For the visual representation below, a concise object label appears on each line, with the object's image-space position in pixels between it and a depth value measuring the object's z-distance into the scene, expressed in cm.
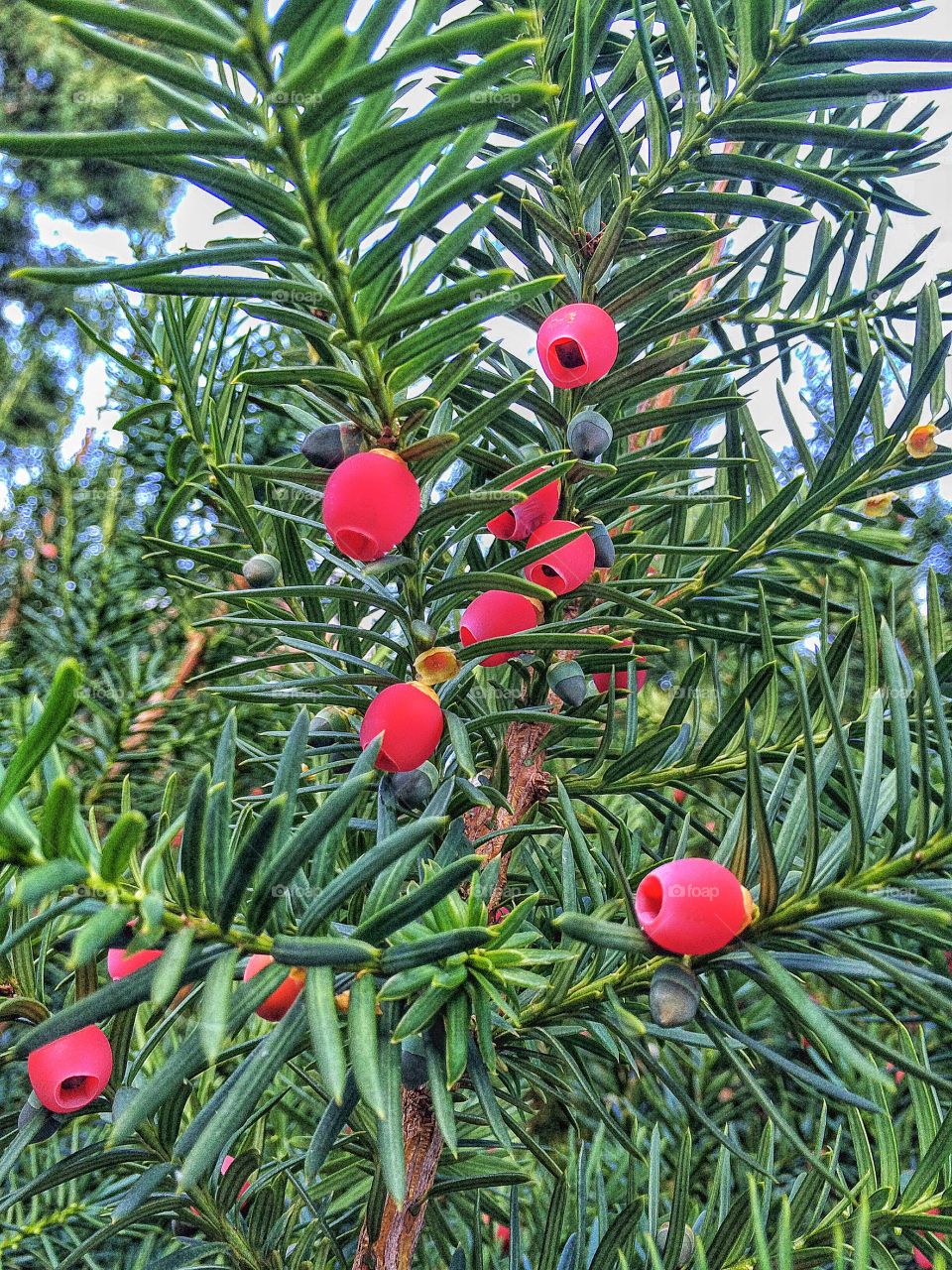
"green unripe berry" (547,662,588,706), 12
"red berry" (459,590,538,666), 12
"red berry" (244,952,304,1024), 9
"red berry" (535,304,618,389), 11
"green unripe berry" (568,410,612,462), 12
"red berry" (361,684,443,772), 11
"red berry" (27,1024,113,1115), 10
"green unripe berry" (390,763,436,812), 11
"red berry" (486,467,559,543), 12
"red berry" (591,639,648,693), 15
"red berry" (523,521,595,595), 12
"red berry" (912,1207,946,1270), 16
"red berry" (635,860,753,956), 9
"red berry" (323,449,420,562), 10
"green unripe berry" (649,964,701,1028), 9
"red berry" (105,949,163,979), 10
